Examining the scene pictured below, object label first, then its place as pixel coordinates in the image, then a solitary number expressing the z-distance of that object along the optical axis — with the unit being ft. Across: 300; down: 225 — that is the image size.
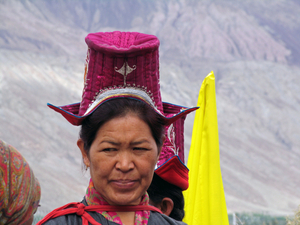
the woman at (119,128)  9.92
